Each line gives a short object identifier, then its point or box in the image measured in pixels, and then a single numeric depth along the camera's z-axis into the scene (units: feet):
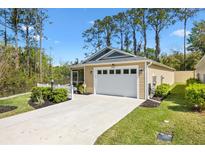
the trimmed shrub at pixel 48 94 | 33.32
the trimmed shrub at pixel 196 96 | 22.81
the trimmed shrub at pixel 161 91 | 37.60
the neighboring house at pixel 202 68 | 41.59
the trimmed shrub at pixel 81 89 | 46.39
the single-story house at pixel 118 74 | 35.94
